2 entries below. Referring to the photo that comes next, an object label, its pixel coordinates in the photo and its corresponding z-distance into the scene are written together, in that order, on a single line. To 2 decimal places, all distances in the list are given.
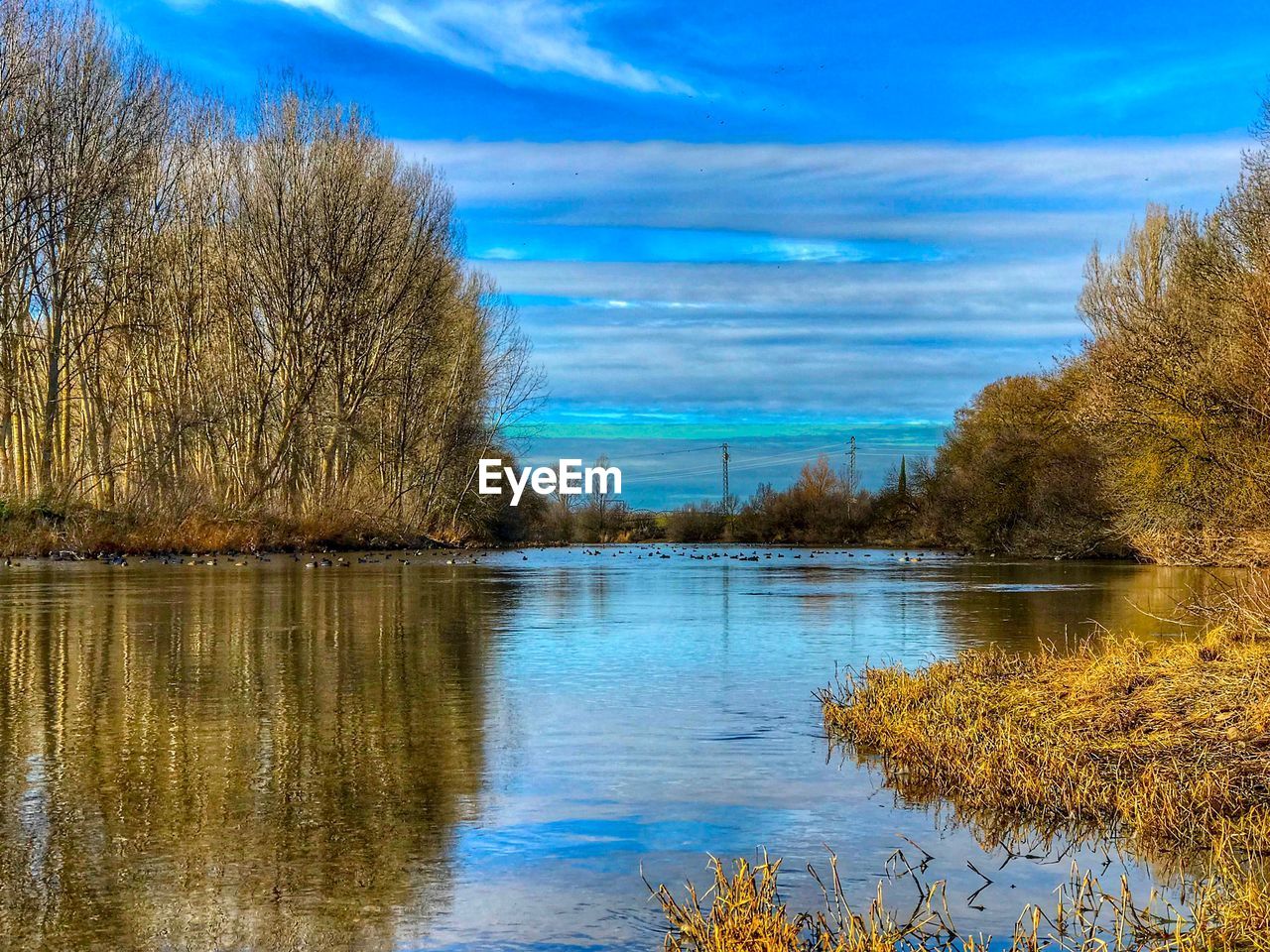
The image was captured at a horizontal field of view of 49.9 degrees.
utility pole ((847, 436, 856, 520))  83.81
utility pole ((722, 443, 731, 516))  91.39
